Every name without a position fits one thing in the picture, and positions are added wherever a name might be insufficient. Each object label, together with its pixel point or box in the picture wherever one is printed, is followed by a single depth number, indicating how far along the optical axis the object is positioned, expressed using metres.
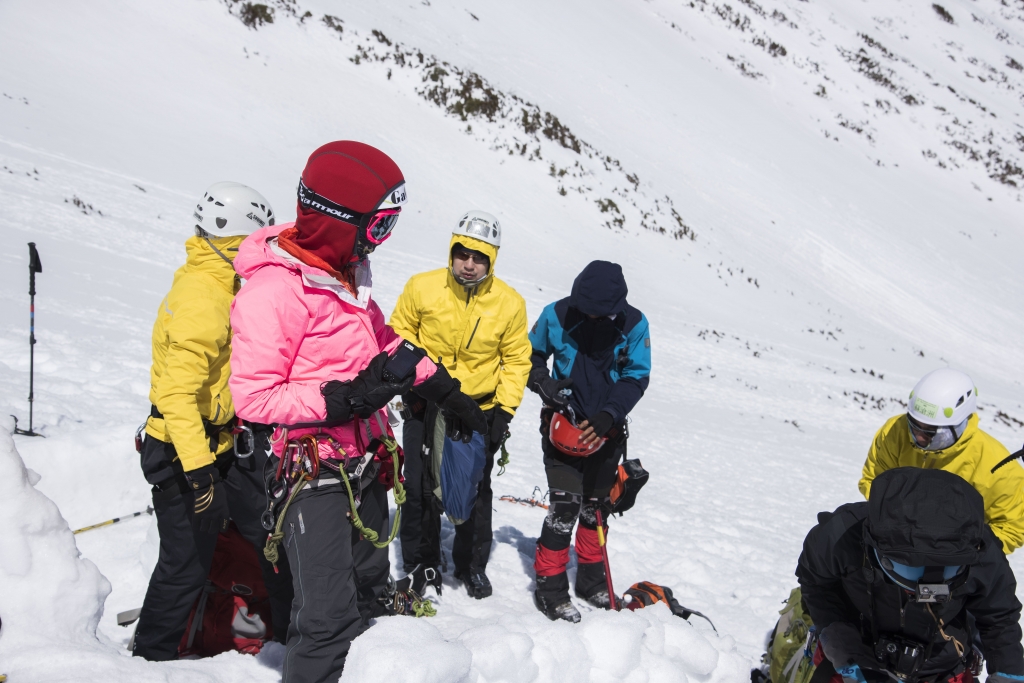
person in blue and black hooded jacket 4.32
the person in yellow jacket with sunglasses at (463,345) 4.07
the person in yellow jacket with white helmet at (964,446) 3.55
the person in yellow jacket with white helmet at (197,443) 3.09
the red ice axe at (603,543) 4.51
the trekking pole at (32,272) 5.15
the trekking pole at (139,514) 4.53
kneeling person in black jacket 2.61
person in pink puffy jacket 2.68
